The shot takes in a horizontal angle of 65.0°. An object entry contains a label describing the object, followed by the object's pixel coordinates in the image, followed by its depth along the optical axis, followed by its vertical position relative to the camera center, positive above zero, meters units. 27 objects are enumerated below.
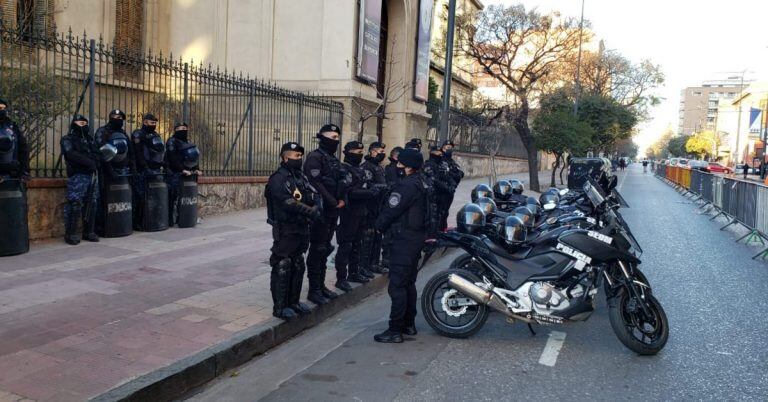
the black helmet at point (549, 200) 8.19 -0.55
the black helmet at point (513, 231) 5.88 -0.68
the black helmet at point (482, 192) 9.17 -0.50
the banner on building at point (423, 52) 24.30 +4.28
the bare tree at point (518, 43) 25.69 +5.15
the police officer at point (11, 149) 7.20 -0.12
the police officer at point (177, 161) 10.19 -0.24
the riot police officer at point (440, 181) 9.66 -0.37
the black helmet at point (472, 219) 6.02 -0.59
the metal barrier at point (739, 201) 12.22 -0.78
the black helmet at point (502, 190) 9.60 -0.47
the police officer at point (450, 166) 10.48 -0.13
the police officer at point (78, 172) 8.19 -0.41
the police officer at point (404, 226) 5.46 -0.64
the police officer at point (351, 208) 6.88 -0.63
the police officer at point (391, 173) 8.52 -0.24
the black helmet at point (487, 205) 7.17 -0.55
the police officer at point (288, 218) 5.46 -0.62
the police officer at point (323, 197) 6.37 -0.48
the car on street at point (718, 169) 49.37 +0.11
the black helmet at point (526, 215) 6.63 -0.60
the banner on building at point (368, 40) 18.86 +3.69
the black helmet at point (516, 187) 9.82 -0.42
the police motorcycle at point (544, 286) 5.32 -1.12
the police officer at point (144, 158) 9.52 -0.20
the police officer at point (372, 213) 7.56 -0.74
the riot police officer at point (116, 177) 8.65 -0.48
